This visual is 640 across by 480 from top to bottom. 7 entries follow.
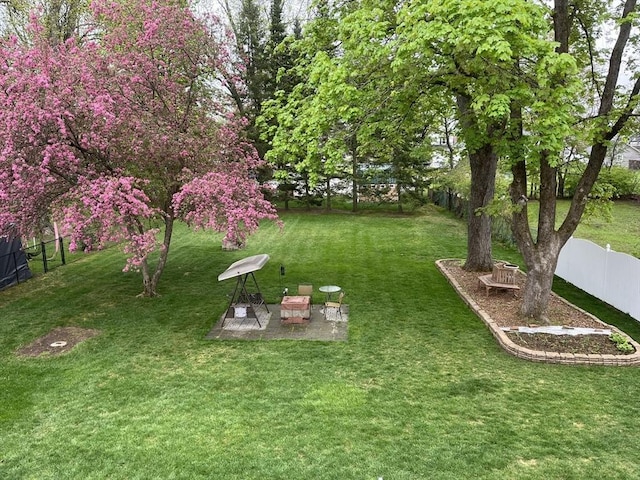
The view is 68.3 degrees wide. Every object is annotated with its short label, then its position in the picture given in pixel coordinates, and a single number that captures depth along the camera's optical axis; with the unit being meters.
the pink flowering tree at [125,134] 8.71
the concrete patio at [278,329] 8.87
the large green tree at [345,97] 8.43
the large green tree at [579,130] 8.30
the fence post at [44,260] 13.98
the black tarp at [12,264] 12.34
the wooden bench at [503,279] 10.73
